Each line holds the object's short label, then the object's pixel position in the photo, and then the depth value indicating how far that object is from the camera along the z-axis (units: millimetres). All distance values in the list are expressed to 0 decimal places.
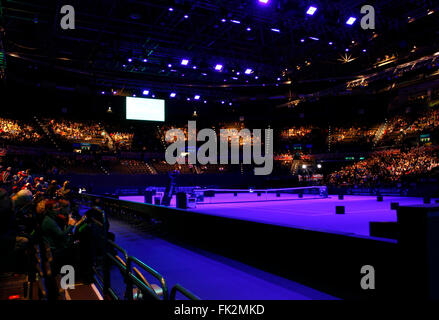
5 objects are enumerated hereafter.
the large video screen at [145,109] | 27062
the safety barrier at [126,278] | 2299
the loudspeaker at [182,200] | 12707
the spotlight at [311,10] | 13727
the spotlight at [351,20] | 14701
